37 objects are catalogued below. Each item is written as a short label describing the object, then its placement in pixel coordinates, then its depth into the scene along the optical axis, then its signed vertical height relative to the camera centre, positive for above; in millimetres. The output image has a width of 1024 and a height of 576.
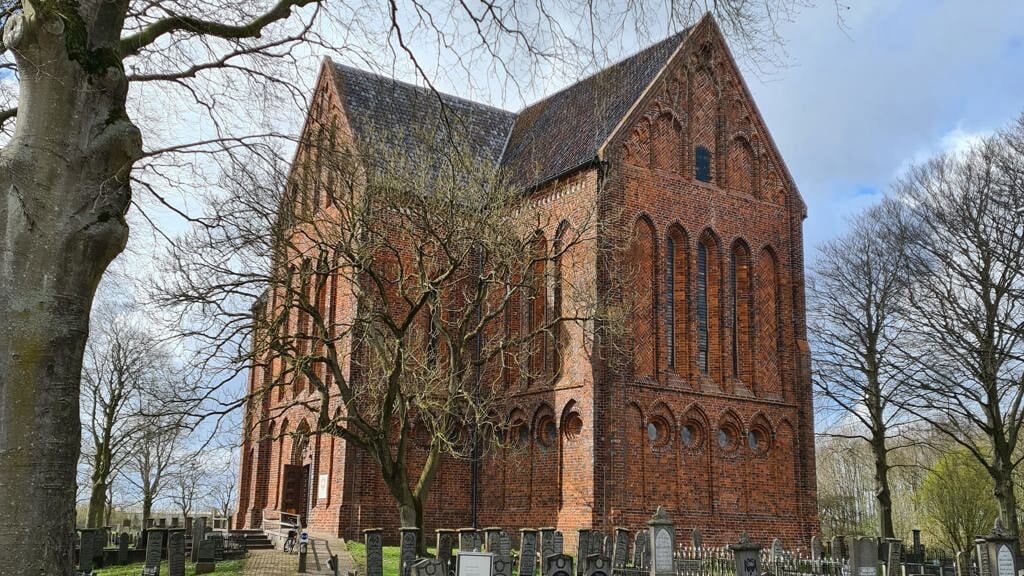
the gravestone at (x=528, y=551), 16500 -1165
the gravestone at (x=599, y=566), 13977 -1184
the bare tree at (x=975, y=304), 24938 +5190
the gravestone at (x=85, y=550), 19766 -1525
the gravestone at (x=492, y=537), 17078 -960
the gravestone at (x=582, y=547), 17141 -1134
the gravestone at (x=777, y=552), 18891 -1323
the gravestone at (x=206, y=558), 19641 -1679
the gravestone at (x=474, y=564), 13219 -1123
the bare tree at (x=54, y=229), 5910 +1661
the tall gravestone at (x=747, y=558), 14227 -1046
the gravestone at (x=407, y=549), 14680 -1048
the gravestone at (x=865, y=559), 14695 -1062
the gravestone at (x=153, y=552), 16047 -1260
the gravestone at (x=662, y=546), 15469 -964
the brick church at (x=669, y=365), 23938 +3342
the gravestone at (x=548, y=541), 17708 -1055
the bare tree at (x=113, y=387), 38438 +3824
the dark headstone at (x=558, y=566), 14055 -1201
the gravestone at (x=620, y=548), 17812 -1185
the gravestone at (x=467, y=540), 16170 -966
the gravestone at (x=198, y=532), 21281 -1207
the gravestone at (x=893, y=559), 17422 -1313
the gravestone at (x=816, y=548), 21128 -1335
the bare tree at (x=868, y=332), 30750 +5410
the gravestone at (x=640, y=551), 18625 -1289
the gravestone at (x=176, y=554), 16678 -1340
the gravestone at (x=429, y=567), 12859 -1153
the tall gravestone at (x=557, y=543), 18116 -1116
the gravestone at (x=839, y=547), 23620 -1451
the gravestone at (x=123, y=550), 23000 -1754
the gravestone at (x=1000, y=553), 15336 -976
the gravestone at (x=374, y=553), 15156 -1138
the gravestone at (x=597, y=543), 17952 -1117
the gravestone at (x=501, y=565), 13523 -1158
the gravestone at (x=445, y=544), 15609 -1020
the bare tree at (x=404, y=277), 18438 +4286
